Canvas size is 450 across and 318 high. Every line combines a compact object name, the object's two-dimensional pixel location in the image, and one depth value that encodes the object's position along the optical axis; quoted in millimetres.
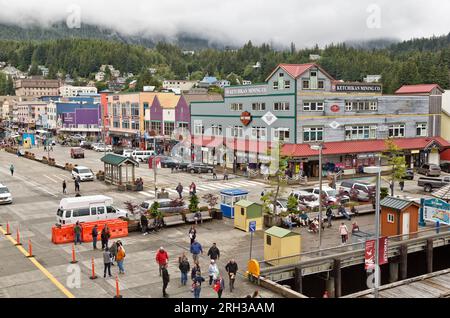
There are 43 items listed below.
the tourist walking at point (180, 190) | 46081
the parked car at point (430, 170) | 60931
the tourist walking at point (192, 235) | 28641
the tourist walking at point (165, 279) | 21641
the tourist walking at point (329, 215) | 35488
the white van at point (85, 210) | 32781
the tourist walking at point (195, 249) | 25297
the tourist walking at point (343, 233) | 30375
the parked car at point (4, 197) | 42791
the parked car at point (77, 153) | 82238
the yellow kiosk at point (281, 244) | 26156
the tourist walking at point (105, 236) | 27375
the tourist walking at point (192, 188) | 46722
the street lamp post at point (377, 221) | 18877
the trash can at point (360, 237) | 29141
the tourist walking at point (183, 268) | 22641
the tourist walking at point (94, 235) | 28719
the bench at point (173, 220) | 34625
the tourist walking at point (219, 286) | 20812
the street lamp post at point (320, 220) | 28566
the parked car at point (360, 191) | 43750
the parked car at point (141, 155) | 76438
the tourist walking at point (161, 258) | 23317
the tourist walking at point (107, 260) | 23859
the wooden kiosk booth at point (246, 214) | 33781
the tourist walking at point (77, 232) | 29844
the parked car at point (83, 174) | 56000
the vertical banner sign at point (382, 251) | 25016
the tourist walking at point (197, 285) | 20797
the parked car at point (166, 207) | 37188
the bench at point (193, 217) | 35562
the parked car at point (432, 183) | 51250
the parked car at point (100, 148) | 94088
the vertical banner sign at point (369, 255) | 24184
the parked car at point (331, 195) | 41791
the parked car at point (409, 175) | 59275
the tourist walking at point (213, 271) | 22172
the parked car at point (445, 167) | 66812
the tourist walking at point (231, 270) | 22094
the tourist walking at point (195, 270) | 21375
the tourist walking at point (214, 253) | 24438
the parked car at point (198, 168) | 64688
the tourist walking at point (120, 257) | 24281
